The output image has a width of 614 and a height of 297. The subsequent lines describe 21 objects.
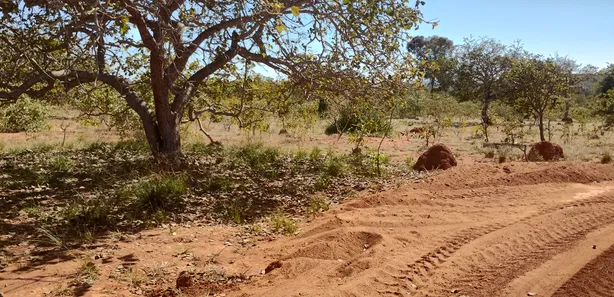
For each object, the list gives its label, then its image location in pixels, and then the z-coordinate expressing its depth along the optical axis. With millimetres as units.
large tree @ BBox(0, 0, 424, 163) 5375
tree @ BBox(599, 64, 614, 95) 33469
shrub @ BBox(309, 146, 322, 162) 9480
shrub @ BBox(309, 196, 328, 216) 5861
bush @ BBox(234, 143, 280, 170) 8805
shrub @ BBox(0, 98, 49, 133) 15266
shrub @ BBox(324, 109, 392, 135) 8758
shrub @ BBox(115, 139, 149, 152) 10711
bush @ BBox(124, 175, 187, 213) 5895
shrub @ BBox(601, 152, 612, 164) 9709
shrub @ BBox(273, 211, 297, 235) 5109
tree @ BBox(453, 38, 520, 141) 24078
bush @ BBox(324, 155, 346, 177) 8078
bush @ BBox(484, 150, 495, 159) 10898
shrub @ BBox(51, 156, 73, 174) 7938
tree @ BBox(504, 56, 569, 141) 14359
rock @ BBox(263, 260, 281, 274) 4012
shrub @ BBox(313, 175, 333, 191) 7223
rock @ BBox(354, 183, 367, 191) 7095
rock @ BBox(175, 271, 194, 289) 3678
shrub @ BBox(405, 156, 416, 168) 9047
